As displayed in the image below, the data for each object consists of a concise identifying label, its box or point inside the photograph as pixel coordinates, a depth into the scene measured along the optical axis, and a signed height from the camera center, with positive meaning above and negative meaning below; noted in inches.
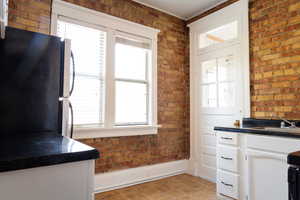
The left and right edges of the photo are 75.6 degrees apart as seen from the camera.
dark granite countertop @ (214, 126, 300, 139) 67.9 -10.0
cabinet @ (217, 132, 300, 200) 70.2 -24.8
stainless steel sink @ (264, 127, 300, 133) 78.1 -9.3
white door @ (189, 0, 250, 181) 112.3 +18.7
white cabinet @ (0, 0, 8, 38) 37.6 +18.6
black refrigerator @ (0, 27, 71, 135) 52.5 +6.8
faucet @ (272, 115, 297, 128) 86.8 -7.7
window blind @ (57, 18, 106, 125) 101.7 +20.1
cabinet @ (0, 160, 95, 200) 26.8 -11.5
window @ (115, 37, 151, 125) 117.6 +16.1
